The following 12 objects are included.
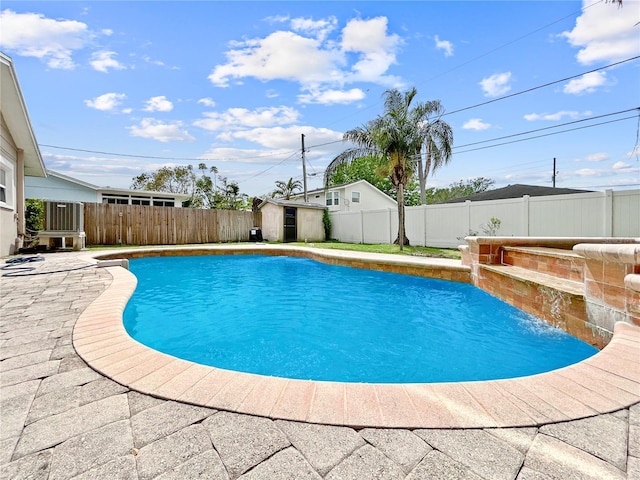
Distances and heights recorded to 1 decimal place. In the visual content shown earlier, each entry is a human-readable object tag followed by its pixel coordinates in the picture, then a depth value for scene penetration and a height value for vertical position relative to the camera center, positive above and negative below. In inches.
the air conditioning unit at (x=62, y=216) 378.0 +22.3
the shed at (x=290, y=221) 662.5 +25.0
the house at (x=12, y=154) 269.9 +97.1
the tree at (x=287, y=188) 1167.6 +176.6
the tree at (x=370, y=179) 1162.4 +208.8
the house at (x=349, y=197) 874.8 +105.4
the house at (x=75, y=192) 719.1 +102.6
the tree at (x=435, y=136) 484.1 +154.4
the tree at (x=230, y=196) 1127.5 +141.8
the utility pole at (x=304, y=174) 861.8 +170.1
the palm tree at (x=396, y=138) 451.5 +144.3
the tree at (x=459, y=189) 1678.2 +244.1
